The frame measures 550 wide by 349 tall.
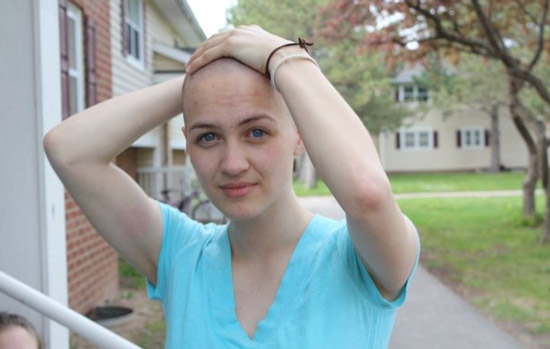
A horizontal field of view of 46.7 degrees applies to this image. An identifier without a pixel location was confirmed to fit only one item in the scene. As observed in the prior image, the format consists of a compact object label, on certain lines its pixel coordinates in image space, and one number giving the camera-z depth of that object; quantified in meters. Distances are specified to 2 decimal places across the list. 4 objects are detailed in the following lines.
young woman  1.13
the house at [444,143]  31.98
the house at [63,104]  1.99
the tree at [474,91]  24.31
